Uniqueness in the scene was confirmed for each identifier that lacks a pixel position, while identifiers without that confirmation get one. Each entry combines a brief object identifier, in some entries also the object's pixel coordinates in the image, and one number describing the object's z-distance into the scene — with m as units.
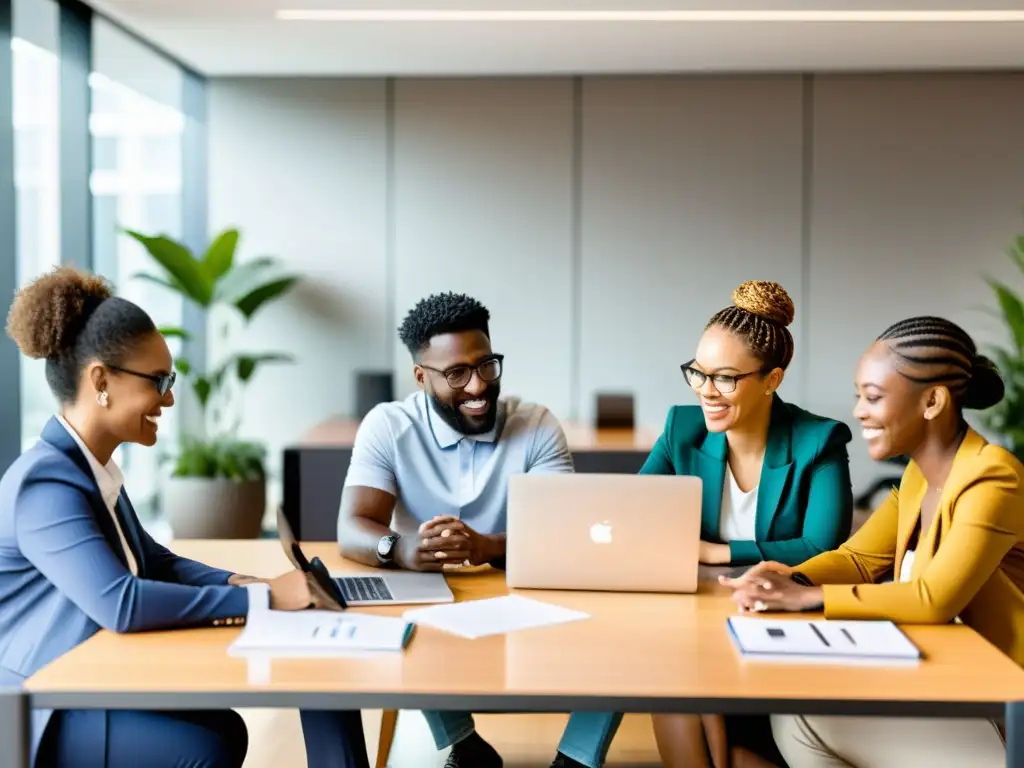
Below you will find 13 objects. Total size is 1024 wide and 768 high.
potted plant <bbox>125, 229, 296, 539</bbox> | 5.80
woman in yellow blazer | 1.99
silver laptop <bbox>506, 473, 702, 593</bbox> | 2.19
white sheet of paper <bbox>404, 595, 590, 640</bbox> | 1.98
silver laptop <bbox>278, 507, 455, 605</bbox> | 2.10
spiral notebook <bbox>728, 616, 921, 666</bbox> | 1.81
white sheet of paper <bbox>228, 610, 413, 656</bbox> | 1.83
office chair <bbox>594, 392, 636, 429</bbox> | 5.75
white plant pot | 5.86
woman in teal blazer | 2.46
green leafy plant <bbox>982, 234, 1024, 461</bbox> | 5.68
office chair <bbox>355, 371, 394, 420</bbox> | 6.25
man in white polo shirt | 2.74
